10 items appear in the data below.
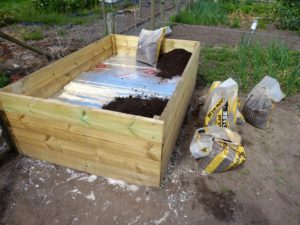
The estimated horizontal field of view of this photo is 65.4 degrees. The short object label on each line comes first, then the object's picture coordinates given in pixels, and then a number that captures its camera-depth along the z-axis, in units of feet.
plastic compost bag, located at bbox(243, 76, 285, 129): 8.30
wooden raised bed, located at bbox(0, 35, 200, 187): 5.32
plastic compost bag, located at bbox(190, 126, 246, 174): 6.57
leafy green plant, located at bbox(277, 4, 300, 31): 21.58
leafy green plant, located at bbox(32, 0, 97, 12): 24.50
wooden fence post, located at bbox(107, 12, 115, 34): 11.96
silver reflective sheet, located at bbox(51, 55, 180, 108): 8.18
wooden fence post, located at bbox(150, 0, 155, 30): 13.60
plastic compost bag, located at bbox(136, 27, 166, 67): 10.43
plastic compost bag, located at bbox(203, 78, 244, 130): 7.72
